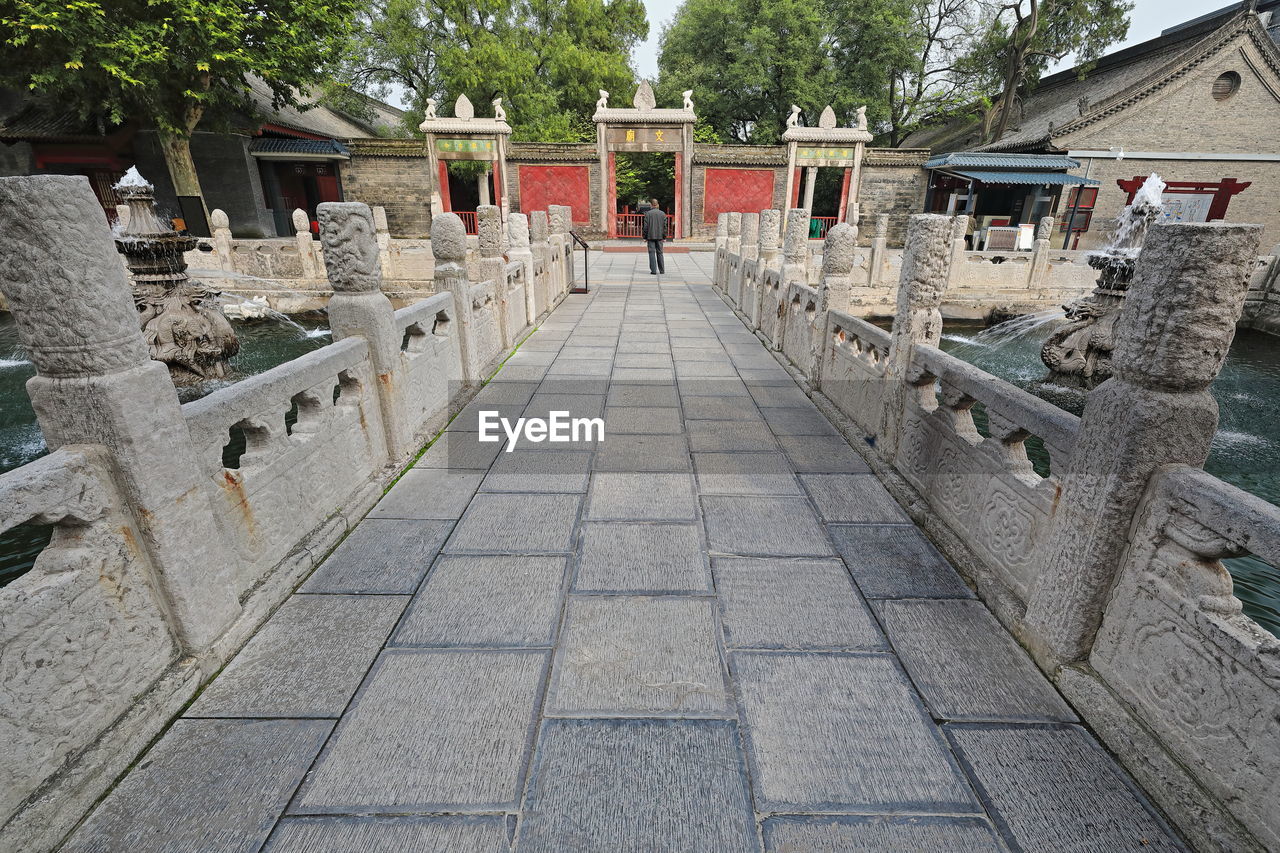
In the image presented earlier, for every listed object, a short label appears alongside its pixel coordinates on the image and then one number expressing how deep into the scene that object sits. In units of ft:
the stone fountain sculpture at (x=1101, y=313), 20.27
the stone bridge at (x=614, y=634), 5.13
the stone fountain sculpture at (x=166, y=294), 21.47
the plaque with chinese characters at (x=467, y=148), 61.93
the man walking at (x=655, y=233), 40.47
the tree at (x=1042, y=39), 65.21
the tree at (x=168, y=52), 38.11
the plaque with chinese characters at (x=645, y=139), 61.62
